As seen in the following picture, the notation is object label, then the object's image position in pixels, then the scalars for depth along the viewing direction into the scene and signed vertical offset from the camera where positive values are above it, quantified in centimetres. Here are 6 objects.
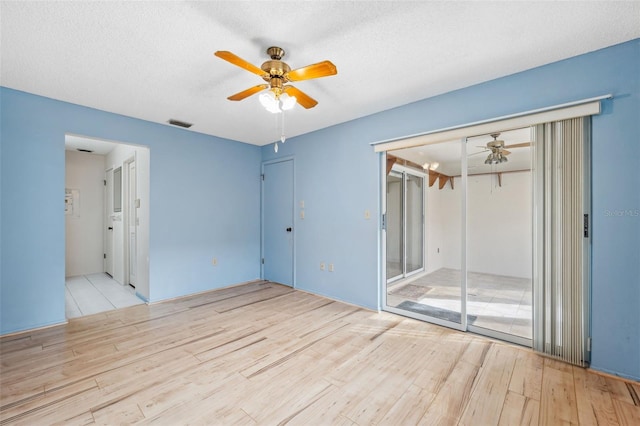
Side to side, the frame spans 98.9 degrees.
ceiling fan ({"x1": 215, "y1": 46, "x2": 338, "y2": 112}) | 192 +100
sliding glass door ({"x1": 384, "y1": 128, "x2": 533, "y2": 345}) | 275 -26
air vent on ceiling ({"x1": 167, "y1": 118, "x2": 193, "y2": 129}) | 378 +125
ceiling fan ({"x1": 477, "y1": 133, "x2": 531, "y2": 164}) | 282 +63
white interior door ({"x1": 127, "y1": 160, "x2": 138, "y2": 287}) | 437 -16
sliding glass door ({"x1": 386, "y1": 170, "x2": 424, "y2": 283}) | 388 -20
